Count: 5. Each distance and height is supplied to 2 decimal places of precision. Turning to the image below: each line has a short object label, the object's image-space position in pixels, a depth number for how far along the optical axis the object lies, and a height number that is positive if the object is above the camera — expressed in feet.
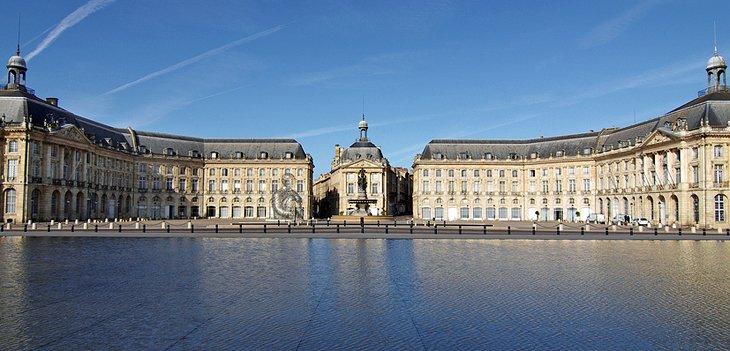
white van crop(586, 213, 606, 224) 275.02 -6.29
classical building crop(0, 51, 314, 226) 236.84 +21.50
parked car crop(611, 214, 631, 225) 255.09 -6.45
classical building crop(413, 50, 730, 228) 225.56 +18.65
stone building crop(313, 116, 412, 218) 388.98 +21.29
